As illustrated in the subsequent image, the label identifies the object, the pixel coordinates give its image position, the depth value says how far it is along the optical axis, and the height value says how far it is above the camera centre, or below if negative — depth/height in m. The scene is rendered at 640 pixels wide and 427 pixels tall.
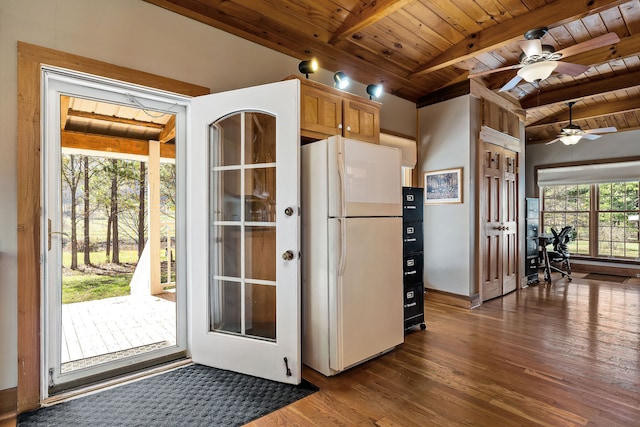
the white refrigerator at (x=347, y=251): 2.36 -0.28
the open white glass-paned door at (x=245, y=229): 2.29 -0.11
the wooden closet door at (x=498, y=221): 4.39 -0.12
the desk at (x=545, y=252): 5.78 -0.70
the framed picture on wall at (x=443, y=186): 4.27 +0.35
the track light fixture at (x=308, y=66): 2.71 +1.19
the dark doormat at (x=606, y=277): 5.81 -1.18
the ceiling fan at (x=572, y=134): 5.10 +1.19
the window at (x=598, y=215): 6.31 -0.06
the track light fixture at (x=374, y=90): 3.21 +1.18
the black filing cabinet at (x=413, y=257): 3.23 -0.43
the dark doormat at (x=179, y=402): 1.88 -1.14
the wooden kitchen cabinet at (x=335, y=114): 2.63 +0.85
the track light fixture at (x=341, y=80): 2.91 +1.16
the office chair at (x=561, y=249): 6.05 -0.67
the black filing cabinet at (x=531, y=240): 5.50 -0.47
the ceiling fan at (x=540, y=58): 2.72 +1.31
